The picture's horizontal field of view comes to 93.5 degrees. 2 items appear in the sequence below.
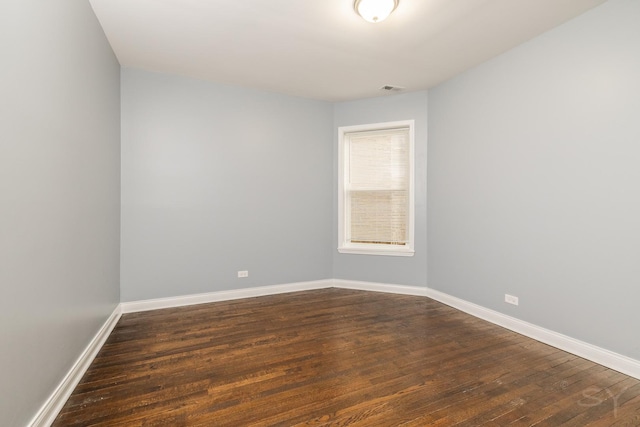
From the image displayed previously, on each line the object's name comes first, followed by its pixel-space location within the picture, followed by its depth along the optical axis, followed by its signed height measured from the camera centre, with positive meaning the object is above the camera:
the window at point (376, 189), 4.24 +0.29
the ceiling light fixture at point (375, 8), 2.20 +1.50
